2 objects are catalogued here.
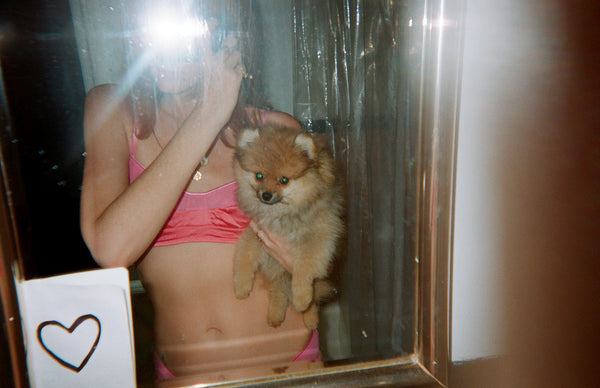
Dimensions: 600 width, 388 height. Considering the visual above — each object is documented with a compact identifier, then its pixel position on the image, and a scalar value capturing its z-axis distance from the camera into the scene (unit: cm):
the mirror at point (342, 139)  47
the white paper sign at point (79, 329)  51
